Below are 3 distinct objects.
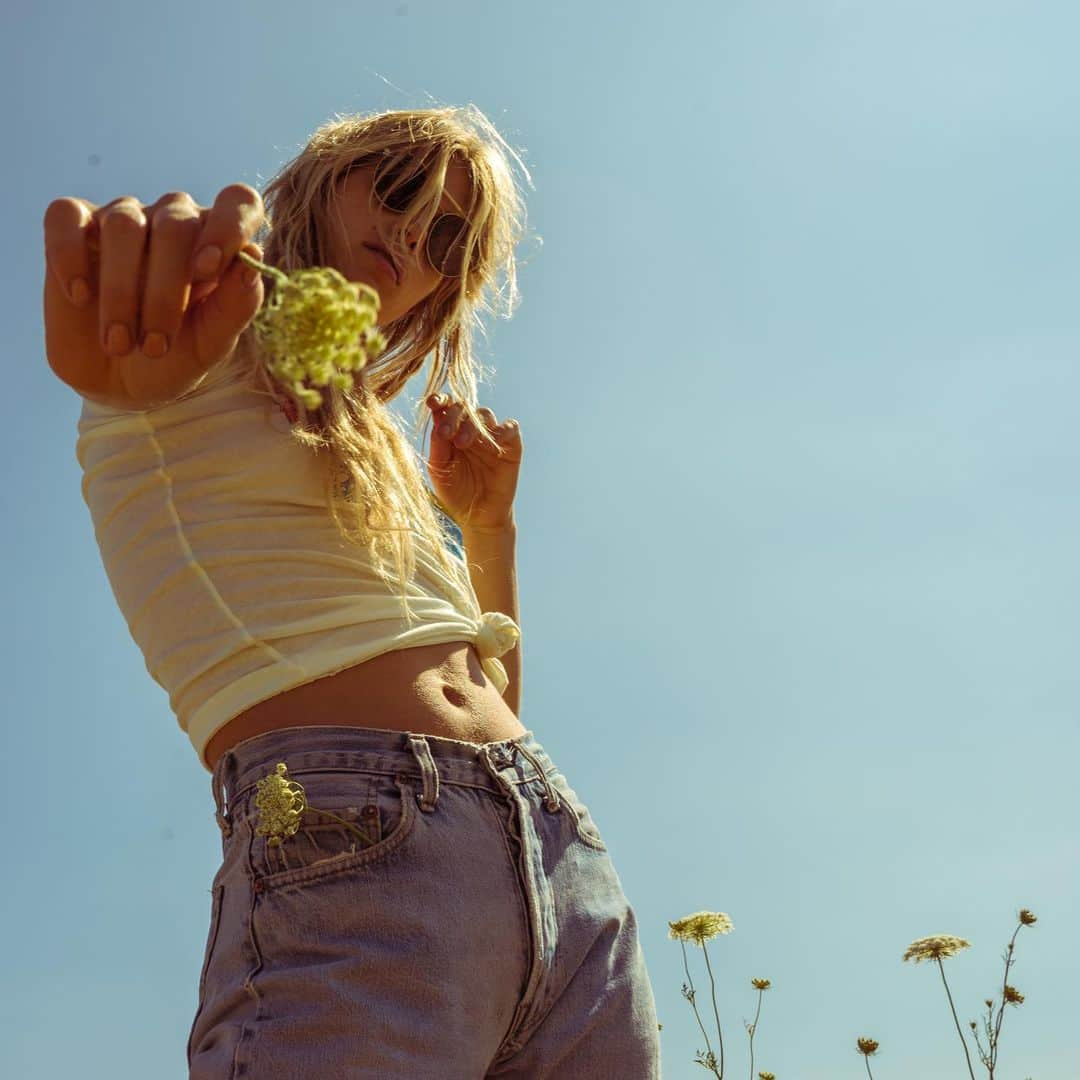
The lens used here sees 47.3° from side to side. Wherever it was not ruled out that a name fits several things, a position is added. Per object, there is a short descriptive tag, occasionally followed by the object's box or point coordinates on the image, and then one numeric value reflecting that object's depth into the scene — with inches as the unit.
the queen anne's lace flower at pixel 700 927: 189.8
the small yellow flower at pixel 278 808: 72.9
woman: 67.6
